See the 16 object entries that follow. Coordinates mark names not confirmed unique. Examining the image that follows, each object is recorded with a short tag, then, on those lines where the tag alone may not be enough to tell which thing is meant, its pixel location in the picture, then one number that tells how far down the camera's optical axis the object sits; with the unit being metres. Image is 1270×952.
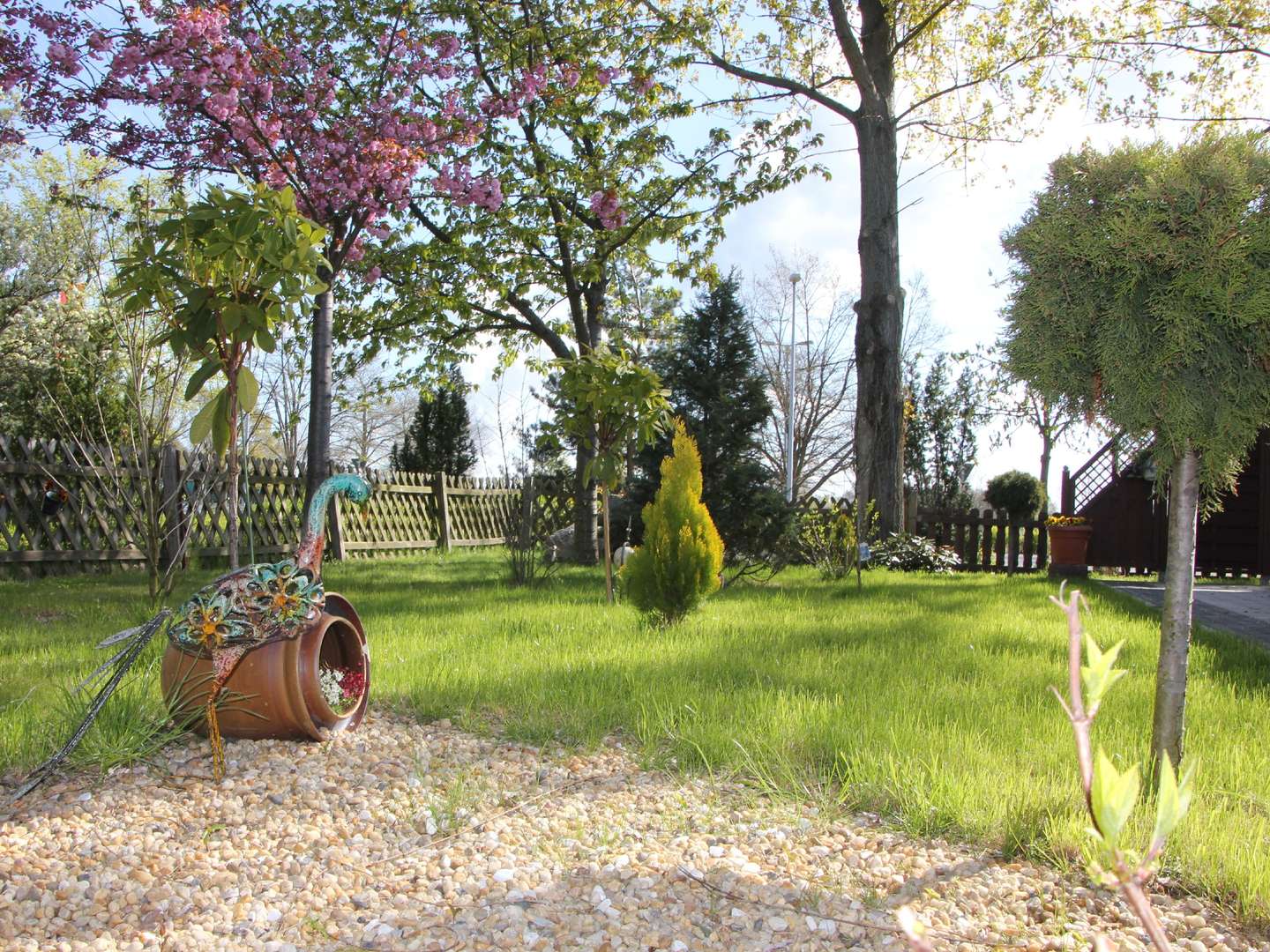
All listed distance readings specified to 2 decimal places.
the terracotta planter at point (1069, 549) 10.14
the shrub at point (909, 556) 11.02
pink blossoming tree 6.98
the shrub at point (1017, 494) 18.70
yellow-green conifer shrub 5.74
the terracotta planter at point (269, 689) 3.02
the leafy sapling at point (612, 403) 6.77
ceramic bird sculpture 2.96
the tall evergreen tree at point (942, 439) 23.81
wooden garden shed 11.06
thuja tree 2.43
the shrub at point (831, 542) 9.54
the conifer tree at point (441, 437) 20.73
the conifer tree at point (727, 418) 9.25
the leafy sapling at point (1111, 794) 0.55
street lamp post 22.19
